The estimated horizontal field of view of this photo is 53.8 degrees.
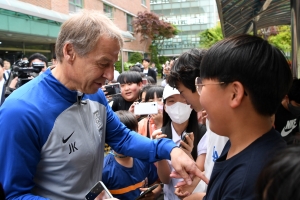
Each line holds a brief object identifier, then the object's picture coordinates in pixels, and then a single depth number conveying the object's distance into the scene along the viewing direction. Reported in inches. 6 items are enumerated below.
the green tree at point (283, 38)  645.9
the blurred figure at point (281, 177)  30.0
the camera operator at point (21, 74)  153.9
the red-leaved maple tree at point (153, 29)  1061.8
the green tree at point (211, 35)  979.1
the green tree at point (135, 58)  960.6
